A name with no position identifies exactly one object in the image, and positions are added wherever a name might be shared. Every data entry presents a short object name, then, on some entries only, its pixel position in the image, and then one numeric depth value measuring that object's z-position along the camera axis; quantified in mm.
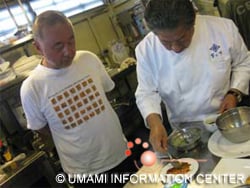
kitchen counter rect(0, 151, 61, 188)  2250
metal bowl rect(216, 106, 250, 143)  1298
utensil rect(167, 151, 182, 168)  1322
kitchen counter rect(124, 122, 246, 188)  1276
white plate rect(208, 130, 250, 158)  1255
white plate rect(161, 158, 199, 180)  1255
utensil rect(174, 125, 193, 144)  1463
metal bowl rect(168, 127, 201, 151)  1437
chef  1636
